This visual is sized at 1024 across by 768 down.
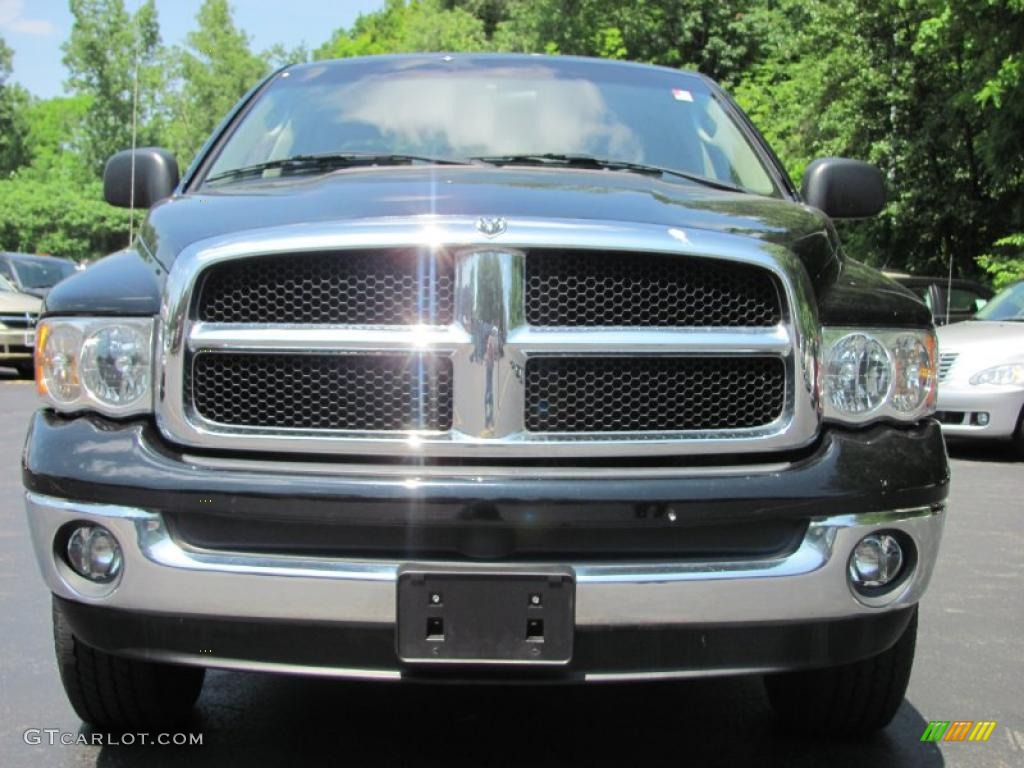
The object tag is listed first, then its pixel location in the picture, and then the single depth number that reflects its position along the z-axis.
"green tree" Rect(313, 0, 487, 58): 52.56
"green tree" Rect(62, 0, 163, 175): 65.81
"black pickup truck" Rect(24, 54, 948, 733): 2.61
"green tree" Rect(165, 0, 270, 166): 70.25
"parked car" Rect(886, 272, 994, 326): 14.47
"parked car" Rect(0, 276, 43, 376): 16.91
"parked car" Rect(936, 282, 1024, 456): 10.23
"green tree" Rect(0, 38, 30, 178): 74.50
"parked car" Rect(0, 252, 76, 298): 18.70
